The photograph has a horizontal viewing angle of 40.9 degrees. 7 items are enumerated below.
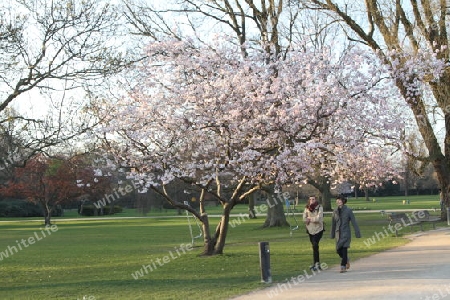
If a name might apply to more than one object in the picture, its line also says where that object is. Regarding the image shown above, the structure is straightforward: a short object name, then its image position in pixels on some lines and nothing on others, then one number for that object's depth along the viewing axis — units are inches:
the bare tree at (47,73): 596.1
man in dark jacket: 515.2
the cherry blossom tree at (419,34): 984.9
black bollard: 476.4
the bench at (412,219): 946.1
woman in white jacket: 546.9
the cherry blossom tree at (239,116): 618.8
